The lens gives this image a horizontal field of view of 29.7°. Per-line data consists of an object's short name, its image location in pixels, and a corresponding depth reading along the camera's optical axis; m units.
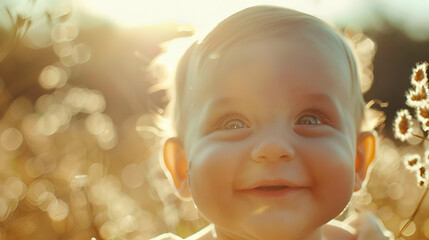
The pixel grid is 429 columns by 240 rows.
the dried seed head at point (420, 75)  0.50
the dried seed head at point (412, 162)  0.51
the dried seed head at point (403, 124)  0.52
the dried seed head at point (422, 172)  0.50
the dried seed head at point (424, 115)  0.49
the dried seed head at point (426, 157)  0.49
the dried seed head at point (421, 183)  0.50
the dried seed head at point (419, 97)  0.50
